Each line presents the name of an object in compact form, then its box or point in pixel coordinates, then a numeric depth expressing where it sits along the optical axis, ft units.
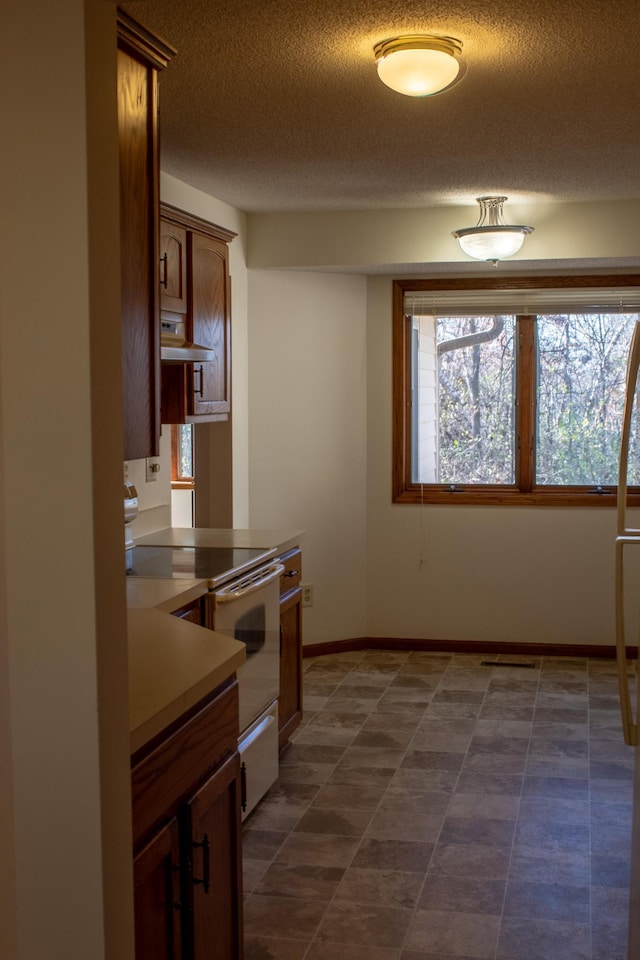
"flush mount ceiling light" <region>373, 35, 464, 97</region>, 9.34
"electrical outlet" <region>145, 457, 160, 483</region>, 14.47
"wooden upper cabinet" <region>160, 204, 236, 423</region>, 13.23
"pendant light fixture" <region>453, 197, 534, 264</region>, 16.51
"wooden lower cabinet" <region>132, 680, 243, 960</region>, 5.84
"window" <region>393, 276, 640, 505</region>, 19.34
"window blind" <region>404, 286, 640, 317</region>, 19.12
